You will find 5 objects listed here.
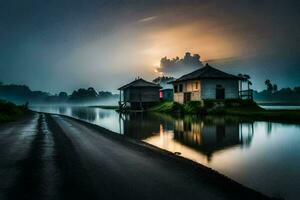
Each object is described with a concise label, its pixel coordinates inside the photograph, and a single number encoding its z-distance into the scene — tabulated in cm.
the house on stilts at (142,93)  6569
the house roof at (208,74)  4788
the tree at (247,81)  4851
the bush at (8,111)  3637
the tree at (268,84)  13882
